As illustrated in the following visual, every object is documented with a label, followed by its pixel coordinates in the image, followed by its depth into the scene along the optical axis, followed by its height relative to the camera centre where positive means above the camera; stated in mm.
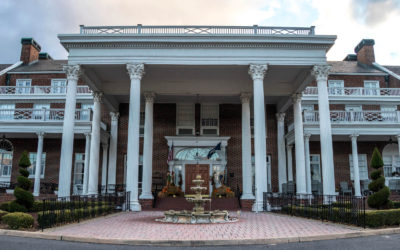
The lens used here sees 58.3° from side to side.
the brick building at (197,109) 19375 +5141
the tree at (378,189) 12488 -255
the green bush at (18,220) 10742 -1205
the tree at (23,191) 13688 -428
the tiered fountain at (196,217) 12852 -1316
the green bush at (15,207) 13688 -1033
